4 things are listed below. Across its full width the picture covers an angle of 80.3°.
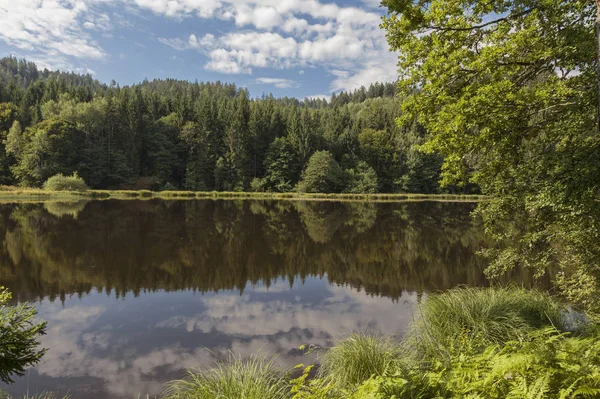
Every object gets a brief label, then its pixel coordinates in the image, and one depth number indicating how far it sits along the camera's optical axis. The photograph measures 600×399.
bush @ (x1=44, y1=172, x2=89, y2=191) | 58.97
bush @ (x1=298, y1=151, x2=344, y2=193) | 74.00
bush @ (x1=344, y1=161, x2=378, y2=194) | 75.82
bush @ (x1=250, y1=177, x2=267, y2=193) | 76.31
